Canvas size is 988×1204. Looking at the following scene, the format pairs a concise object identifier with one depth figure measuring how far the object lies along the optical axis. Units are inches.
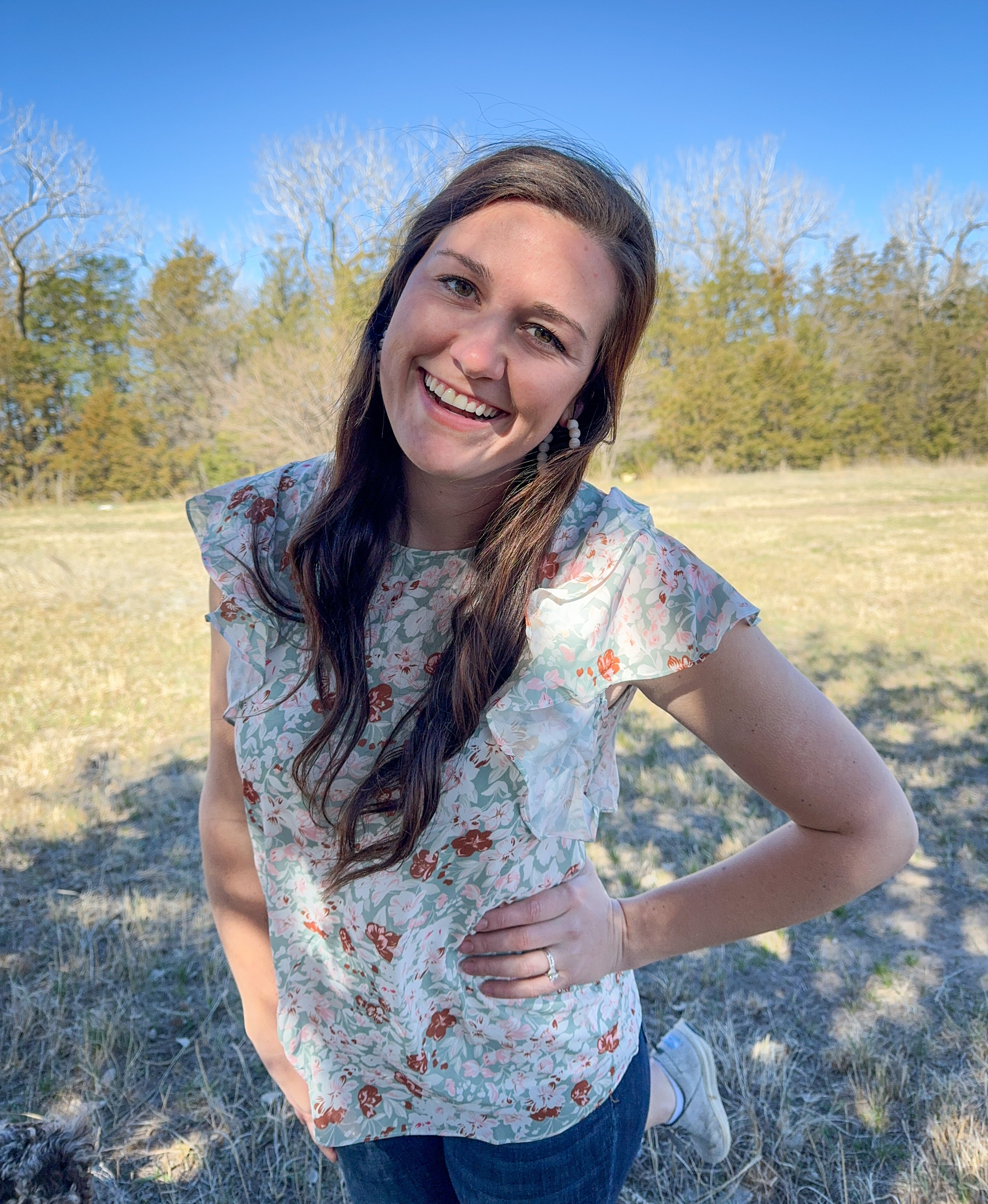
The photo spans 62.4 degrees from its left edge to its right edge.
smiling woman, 46.6
